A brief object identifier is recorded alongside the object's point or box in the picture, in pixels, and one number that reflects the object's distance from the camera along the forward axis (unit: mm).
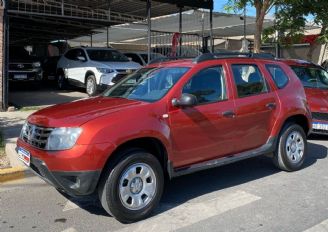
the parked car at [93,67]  15641
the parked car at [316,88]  9695
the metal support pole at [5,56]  11992
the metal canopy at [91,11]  16142
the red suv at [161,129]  4891
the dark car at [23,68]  17641
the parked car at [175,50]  16870
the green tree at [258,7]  13391
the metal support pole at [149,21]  14179
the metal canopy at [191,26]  23234
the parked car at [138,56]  20070
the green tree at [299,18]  14581
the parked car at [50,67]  20719
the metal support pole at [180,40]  16303
